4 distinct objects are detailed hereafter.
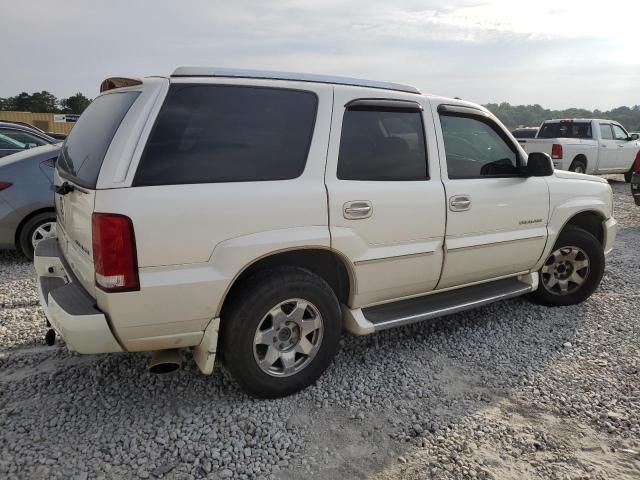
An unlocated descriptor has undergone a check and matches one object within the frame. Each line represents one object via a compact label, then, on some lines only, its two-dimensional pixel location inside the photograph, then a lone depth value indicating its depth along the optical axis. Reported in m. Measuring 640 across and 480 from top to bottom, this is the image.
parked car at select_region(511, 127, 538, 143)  20.42
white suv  2.51
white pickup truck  12.80
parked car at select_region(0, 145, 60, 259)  5.54
